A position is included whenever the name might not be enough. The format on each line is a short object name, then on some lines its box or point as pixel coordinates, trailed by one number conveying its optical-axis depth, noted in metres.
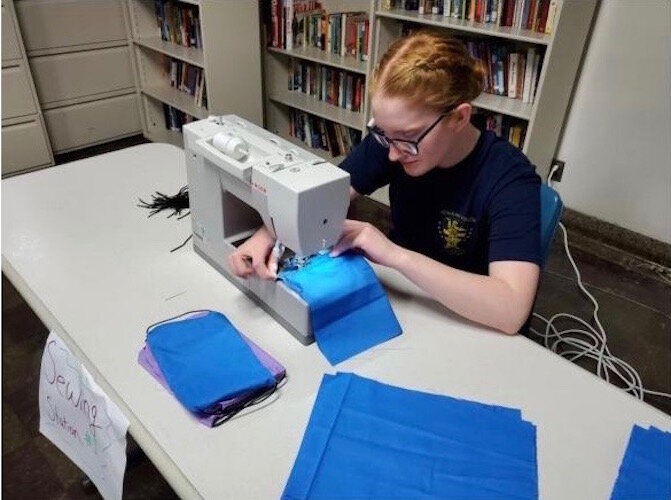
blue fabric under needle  0.94
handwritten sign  0.84
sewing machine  0.87
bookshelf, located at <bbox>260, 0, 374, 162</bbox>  2.92
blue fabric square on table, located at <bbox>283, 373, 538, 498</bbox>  0.73
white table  0.77
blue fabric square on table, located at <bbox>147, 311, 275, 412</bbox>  0.83
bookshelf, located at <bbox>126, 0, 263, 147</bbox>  2.88
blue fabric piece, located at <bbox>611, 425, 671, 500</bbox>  0.74
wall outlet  2.73
